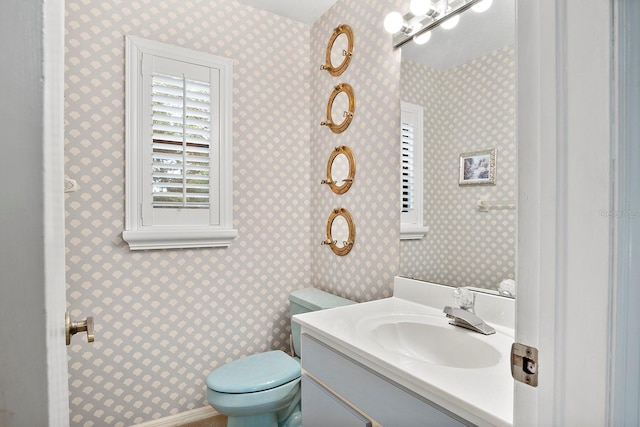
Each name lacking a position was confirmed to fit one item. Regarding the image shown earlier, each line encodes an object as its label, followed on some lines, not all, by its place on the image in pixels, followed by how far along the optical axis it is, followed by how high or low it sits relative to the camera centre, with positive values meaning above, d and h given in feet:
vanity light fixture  4.44 +2.77
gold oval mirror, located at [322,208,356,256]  6.26 -0.38
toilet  4.91 -2.66
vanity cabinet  2.75 -1.79
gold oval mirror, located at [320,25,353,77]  6.26 +3.12
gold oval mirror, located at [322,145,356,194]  6.24 +0.81
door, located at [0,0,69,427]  1.05 -0.03
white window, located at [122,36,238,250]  5.77 +1.14
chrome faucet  3.72 -1.17
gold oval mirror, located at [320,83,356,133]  6.21 +2.02
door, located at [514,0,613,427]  1.46 +0.05
